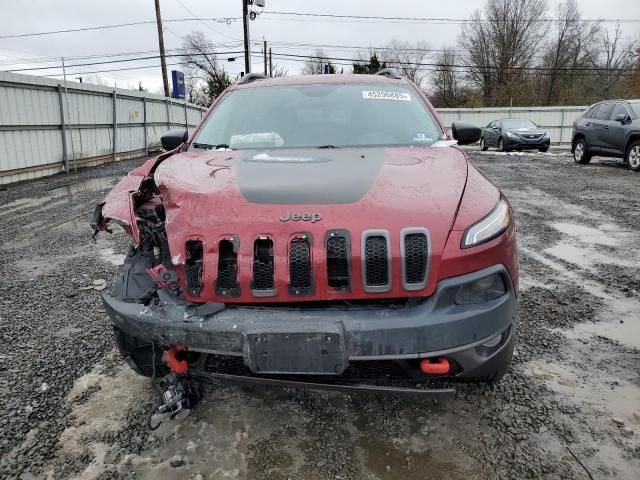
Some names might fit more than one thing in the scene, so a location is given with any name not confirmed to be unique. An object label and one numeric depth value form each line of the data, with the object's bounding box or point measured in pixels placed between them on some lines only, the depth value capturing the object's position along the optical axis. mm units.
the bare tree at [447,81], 47312
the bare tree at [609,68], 42459
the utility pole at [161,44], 25812
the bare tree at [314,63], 43984
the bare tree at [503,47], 44031
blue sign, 22531
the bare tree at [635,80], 40700
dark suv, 11242
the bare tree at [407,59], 50156
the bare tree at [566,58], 43219
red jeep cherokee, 1806
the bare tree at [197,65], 45438
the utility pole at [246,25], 26016
